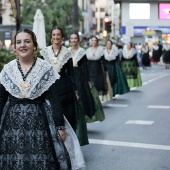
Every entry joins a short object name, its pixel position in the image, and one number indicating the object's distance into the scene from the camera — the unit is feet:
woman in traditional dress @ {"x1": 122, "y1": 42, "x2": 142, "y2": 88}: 64.28
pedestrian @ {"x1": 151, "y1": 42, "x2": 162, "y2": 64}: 131.74
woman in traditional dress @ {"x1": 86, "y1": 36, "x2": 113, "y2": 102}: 44.96
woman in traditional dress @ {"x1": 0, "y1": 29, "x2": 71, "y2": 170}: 15.37
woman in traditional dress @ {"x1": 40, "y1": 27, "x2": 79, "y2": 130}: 23.17
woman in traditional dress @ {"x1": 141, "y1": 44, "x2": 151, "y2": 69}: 117.19
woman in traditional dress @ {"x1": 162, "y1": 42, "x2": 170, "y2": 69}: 120.18
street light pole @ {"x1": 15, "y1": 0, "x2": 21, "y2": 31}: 64.54
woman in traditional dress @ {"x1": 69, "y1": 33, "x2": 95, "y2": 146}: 27.25
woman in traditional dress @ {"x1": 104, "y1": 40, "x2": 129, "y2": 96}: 54.40
